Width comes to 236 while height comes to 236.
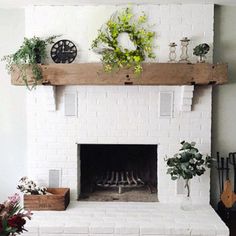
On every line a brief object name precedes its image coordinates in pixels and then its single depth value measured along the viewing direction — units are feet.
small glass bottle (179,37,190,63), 10.89
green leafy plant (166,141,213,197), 10.53
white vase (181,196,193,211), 10.89
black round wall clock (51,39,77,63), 11.27
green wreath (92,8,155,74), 10.75
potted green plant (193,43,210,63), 10.66
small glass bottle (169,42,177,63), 11.06
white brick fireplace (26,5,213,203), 11.18
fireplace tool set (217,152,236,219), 11.27
